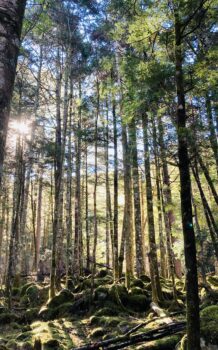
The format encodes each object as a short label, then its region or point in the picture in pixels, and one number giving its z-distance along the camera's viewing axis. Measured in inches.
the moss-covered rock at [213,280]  457.0
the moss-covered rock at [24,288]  536.1
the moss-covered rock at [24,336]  291.7
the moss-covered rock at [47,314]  397.7
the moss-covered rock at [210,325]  193.0
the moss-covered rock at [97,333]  305.4
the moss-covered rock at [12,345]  263.2
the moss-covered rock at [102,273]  554.3
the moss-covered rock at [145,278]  478.2
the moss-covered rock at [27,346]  259.0
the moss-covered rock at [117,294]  399.9
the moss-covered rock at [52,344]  259.0
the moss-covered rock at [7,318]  388.8
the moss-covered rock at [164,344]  215.2
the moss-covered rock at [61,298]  419.2
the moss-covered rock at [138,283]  446.1
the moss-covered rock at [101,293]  410.3
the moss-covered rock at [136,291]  408.2
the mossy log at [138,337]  225.9
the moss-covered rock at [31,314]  400.6
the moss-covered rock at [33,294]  476.4
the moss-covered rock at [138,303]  385.4
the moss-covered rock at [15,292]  549.6
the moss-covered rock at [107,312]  376.1
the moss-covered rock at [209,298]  313.9
